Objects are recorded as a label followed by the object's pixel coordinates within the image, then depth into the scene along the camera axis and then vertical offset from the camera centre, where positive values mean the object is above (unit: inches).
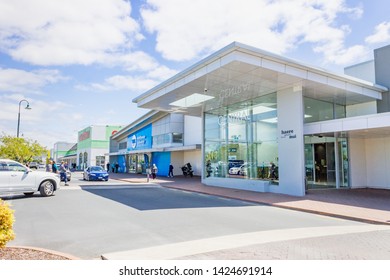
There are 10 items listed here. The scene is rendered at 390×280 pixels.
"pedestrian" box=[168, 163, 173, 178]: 1221.7 -30.5
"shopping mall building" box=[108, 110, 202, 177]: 1256.2 +101.0
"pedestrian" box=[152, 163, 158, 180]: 1093.8 -28.7
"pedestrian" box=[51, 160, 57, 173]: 850.5 -8.4
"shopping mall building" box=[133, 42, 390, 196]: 526.9 +103.7
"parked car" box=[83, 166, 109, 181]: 1026.1 -34.8
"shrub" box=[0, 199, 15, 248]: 195.8 -39.9
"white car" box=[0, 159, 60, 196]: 477.4 -26.3
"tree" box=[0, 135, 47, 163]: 970.7 +50.3
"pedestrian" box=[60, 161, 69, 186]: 810.8 -18.8
